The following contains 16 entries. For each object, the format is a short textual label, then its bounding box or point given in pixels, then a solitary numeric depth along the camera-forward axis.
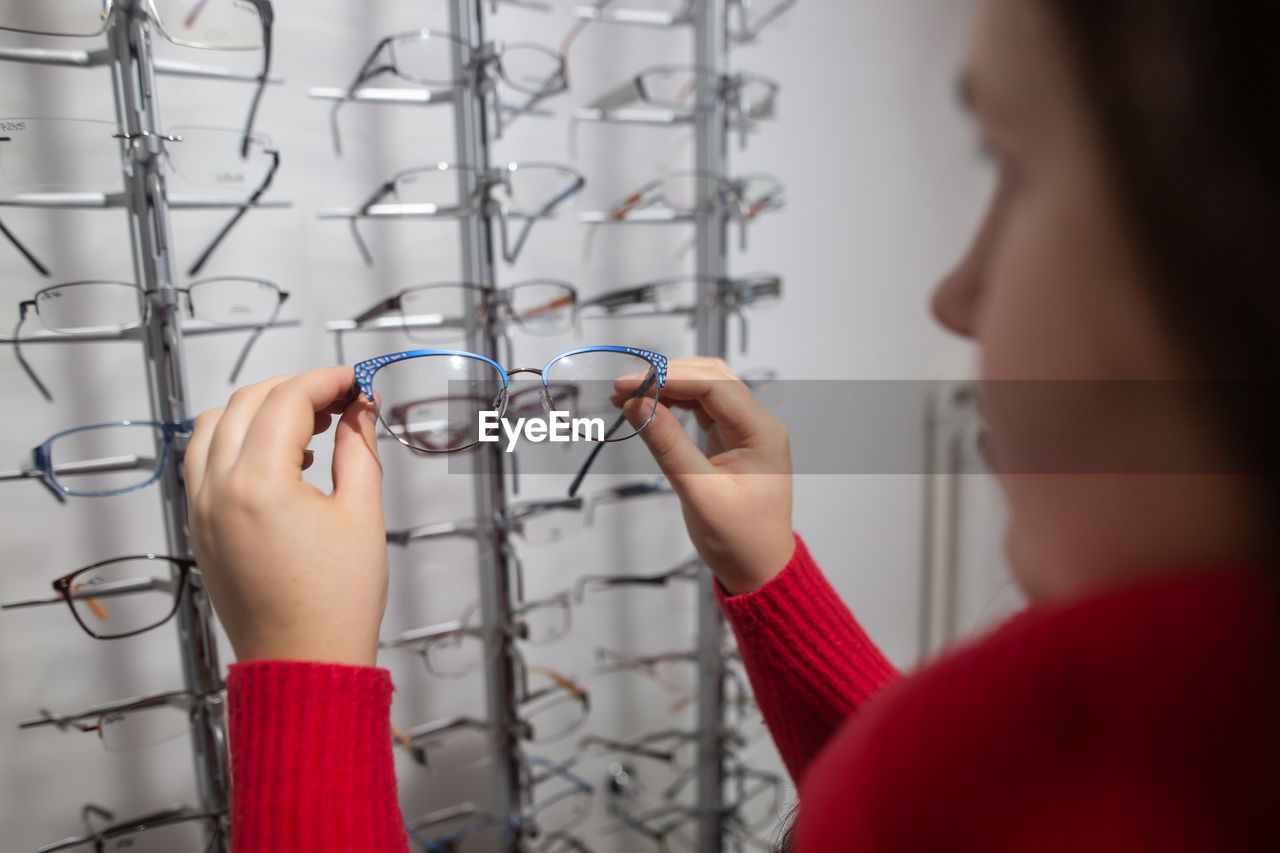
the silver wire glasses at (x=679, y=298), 1.01
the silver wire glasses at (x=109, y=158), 0.63
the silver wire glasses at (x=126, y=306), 0.68
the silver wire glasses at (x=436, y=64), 0.82
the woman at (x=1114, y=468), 0.20
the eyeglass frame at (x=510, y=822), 0.96
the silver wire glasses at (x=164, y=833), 0.73
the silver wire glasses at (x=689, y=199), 1.03
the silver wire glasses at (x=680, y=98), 0.99
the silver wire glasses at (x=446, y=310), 0.84
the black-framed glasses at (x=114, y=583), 0.69
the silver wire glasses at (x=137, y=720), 0.72
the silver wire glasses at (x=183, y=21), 0.61
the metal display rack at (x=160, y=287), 0.62
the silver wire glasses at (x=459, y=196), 0.84
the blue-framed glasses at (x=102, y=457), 0.66
